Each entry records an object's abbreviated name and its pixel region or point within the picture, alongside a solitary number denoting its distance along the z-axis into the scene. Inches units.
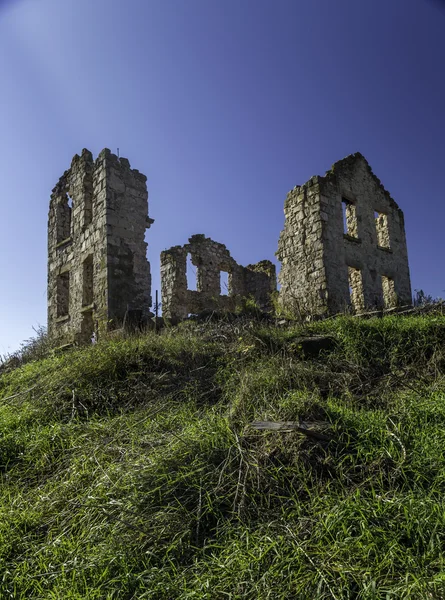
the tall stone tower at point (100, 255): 380.8
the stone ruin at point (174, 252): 390.3
